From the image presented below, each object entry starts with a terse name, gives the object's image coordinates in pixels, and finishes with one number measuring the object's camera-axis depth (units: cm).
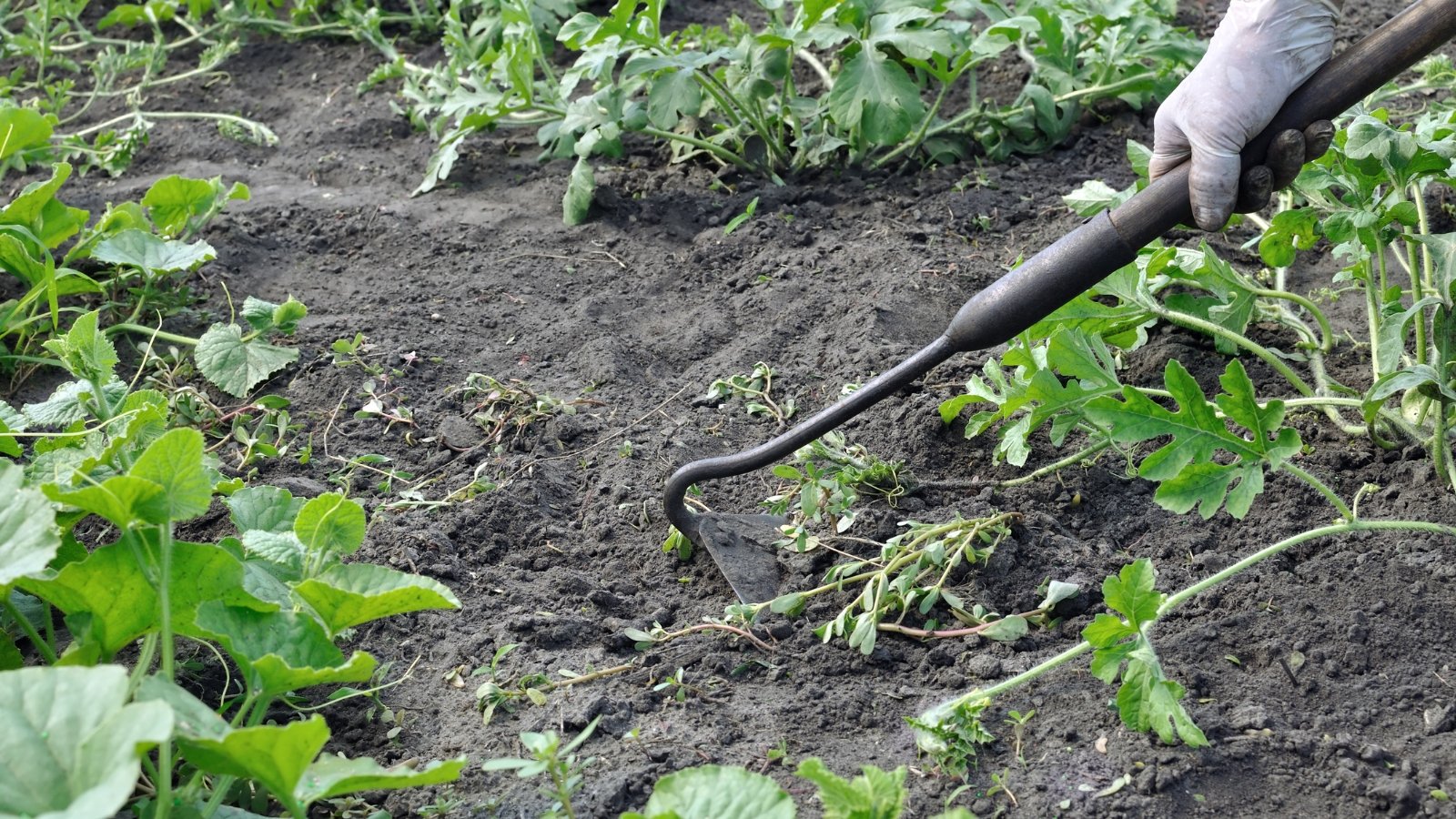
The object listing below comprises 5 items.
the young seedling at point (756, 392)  279
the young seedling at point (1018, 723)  187
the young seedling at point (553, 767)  152
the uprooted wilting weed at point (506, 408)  277
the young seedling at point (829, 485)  235
